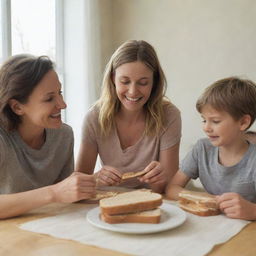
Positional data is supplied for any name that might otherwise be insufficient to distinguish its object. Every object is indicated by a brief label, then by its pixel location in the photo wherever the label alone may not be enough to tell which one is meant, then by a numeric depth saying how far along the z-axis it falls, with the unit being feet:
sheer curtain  12.24
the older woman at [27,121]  5.48
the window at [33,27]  11.12
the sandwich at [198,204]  4.54
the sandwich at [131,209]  4.17
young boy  5.64
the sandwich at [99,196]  5.29
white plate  3.88
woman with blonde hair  6.77
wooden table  3.52
